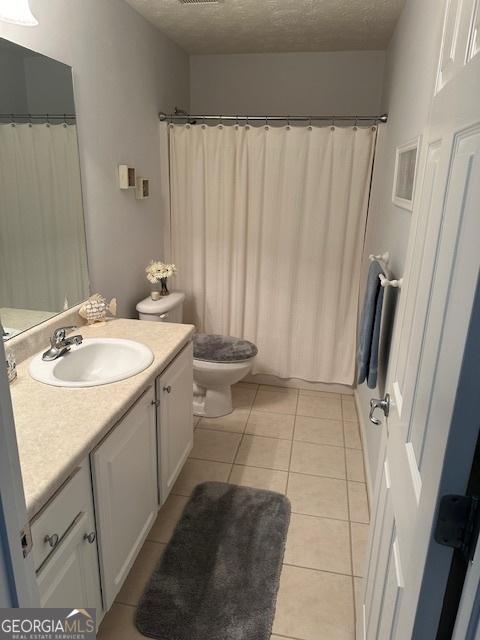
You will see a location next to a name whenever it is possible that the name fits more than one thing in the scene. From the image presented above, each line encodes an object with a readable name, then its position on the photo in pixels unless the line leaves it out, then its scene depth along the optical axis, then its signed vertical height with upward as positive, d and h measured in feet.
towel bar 5.49 -1.09
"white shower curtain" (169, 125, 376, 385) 9.52 -1.00
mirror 5.37 -0.11
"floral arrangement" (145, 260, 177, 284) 9.15 -1.70
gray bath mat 5.20 -4.97
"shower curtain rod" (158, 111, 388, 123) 8.80 +1.49
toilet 8.94 -3.36
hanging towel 6.39 -1.95
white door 2.20 -0.78
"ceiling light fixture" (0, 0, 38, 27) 4.47 +1.71
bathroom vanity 3.59 -2.71
